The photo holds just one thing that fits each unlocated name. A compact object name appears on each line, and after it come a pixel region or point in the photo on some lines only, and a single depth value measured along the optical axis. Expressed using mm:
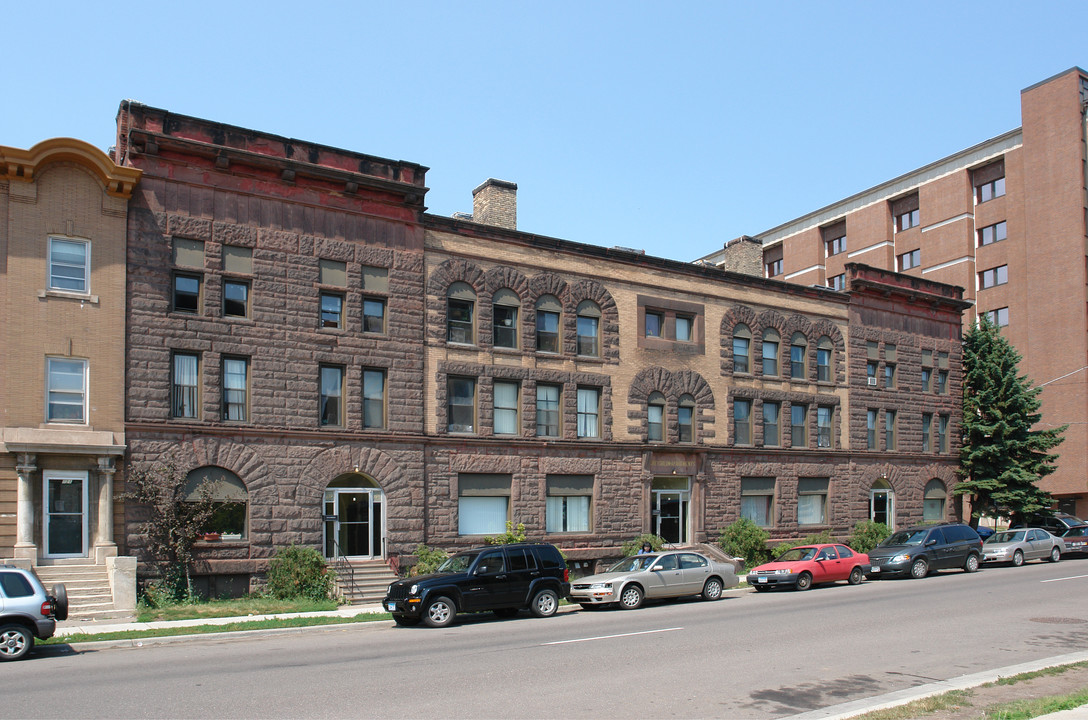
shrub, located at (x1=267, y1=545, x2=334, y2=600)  25203
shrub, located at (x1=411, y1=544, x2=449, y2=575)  27438
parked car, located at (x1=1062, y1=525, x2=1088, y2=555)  37625
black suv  20391
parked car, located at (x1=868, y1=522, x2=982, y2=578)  30734
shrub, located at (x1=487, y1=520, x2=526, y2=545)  30047
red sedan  27422
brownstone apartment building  25828
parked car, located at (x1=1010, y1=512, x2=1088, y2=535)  40394
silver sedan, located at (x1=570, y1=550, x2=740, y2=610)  23484
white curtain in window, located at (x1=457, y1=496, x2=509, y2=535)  29953
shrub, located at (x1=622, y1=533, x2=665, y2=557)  32438
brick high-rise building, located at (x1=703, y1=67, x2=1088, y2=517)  55281
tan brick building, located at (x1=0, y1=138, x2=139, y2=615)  23078
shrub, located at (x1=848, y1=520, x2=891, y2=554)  38750
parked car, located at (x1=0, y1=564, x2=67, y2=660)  15617
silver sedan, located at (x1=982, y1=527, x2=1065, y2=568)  34688
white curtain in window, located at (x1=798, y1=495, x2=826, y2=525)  38781
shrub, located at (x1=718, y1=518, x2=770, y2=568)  34906
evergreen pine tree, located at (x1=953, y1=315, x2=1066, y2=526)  43531
